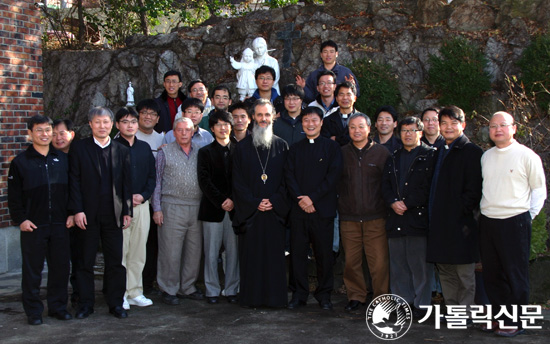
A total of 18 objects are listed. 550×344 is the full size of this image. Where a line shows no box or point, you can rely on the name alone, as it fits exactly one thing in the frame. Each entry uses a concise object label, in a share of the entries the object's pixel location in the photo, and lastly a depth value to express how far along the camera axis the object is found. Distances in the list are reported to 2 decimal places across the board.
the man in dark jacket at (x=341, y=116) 6.58
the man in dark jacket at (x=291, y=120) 6.66
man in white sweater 4.91
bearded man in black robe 5.92
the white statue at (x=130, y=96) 12.74
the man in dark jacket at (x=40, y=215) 5.39
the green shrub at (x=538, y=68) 10.05
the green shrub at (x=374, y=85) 10.73
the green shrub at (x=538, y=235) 5.96
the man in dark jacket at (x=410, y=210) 5.49
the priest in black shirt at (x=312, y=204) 5.86
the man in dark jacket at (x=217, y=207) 6.15
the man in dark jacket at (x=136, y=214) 6.06
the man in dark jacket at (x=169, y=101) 7.68
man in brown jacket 5.82
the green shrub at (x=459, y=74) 10.66
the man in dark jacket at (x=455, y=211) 5.18
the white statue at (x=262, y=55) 9.79
